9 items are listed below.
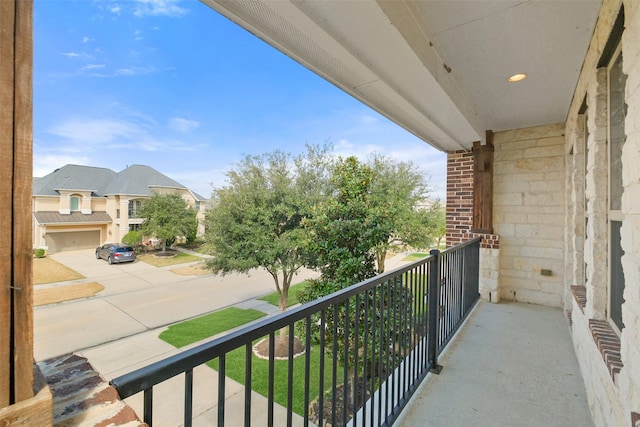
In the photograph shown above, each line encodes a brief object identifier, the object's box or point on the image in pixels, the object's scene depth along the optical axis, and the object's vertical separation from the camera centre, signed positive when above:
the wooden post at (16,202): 0.46 +0.02
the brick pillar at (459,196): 4.09 +0.27
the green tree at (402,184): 7.69 +1.01
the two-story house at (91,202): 16.02 +0.65
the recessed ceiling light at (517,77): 2.40 +1.17
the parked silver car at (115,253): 14.42 -2.09
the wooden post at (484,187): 3.88 +0.38
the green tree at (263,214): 7.14 -0.02
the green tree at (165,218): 16.95 -0.32
